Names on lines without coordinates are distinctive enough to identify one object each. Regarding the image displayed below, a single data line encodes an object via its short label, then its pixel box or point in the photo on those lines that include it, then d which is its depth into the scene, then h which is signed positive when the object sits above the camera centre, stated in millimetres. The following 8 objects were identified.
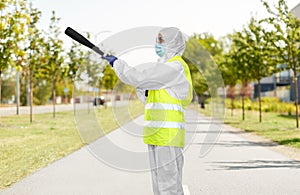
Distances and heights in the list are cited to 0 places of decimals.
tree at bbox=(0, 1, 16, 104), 18991 +2327
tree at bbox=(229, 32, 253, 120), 26033 +2025
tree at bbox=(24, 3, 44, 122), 24531 +2805
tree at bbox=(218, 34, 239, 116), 30869 +1748
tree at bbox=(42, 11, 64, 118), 26969 +2528
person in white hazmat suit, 4598 -129
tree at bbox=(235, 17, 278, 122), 21703 +2131
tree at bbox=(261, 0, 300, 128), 20000 +2510
